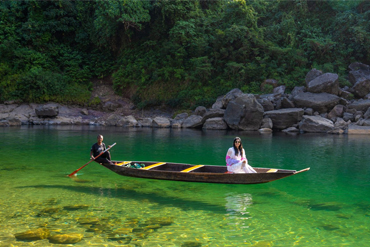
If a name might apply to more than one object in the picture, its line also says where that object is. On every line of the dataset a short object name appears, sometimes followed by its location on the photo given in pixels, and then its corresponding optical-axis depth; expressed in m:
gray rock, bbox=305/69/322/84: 27.73
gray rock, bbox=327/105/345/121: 25.98
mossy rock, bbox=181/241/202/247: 5.12
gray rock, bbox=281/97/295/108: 26.66
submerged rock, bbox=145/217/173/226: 6.02
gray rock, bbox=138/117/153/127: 30.59
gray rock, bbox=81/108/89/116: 33.06
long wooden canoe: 7.85
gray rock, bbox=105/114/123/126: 30.97
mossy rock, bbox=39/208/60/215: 6.42
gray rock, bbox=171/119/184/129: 29.23
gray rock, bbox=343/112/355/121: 25.75
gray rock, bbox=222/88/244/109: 27.83
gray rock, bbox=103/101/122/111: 34.28
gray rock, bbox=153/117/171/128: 29.66
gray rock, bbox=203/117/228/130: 27.16
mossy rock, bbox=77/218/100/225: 5.97
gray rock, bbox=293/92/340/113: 26.17
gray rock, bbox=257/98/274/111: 26.92
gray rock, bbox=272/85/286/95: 28.40
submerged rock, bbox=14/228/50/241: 5.25
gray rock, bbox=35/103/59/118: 30.52
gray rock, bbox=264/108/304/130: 25.61
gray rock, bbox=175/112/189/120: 30.58
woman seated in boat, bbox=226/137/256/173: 8.26
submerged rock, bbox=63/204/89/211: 6.77
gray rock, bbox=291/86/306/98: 27.79
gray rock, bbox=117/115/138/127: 30.71
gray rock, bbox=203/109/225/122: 27.65
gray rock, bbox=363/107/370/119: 24.90
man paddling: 9.64
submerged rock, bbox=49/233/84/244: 5.17
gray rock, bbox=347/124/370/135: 24.06
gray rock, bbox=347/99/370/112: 26.05
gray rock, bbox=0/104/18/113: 31.42
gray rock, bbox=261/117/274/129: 25.92
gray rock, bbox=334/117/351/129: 25.14
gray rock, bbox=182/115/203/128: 28.22
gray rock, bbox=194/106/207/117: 29.27
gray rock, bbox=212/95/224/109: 28.86
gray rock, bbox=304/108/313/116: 26.12
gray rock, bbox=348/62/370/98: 27.66
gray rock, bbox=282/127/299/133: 25.83
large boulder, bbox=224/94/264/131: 25.60
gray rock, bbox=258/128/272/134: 25.61
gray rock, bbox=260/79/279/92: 30.27
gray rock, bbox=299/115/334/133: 24.95
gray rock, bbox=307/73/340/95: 26.39
